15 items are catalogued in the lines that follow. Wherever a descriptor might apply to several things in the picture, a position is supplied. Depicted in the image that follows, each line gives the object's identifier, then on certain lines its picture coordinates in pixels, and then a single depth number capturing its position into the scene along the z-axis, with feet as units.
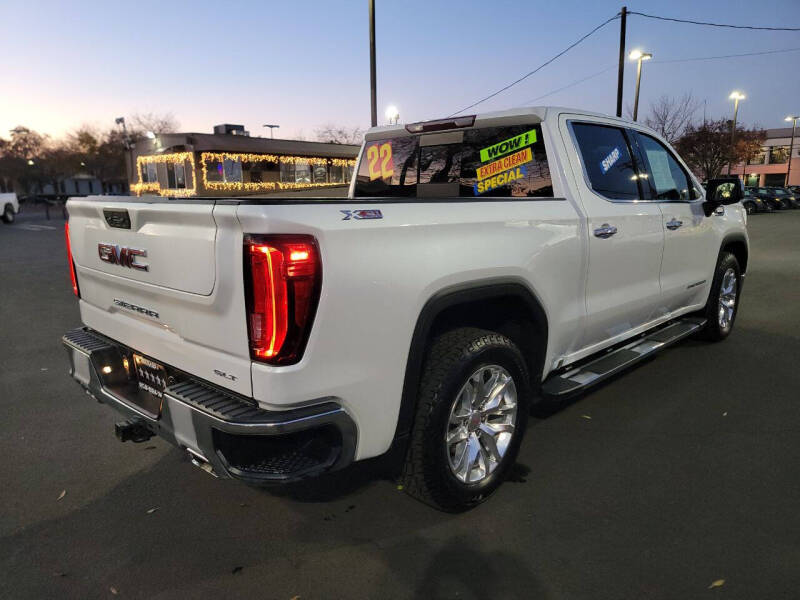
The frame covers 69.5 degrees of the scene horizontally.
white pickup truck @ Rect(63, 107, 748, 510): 6.78
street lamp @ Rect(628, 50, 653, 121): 81.71
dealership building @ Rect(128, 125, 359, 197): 61.05
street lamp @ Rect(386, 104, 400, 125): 58.47
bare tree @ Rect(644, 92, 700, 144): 142.61
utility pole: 69.36
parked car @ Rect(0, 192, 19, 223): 89.86
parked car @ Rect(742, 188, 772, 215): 107.42
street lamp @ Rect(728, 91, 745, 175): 134.10
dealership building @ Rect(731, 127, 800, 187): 239.71
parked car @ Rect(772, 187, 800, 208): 116.06
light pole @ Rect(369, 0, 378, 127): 41.42
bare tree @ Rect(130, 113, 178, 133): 200.23
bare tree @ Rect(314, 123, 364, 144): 170.71
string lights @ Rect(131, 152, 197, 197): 61.72
